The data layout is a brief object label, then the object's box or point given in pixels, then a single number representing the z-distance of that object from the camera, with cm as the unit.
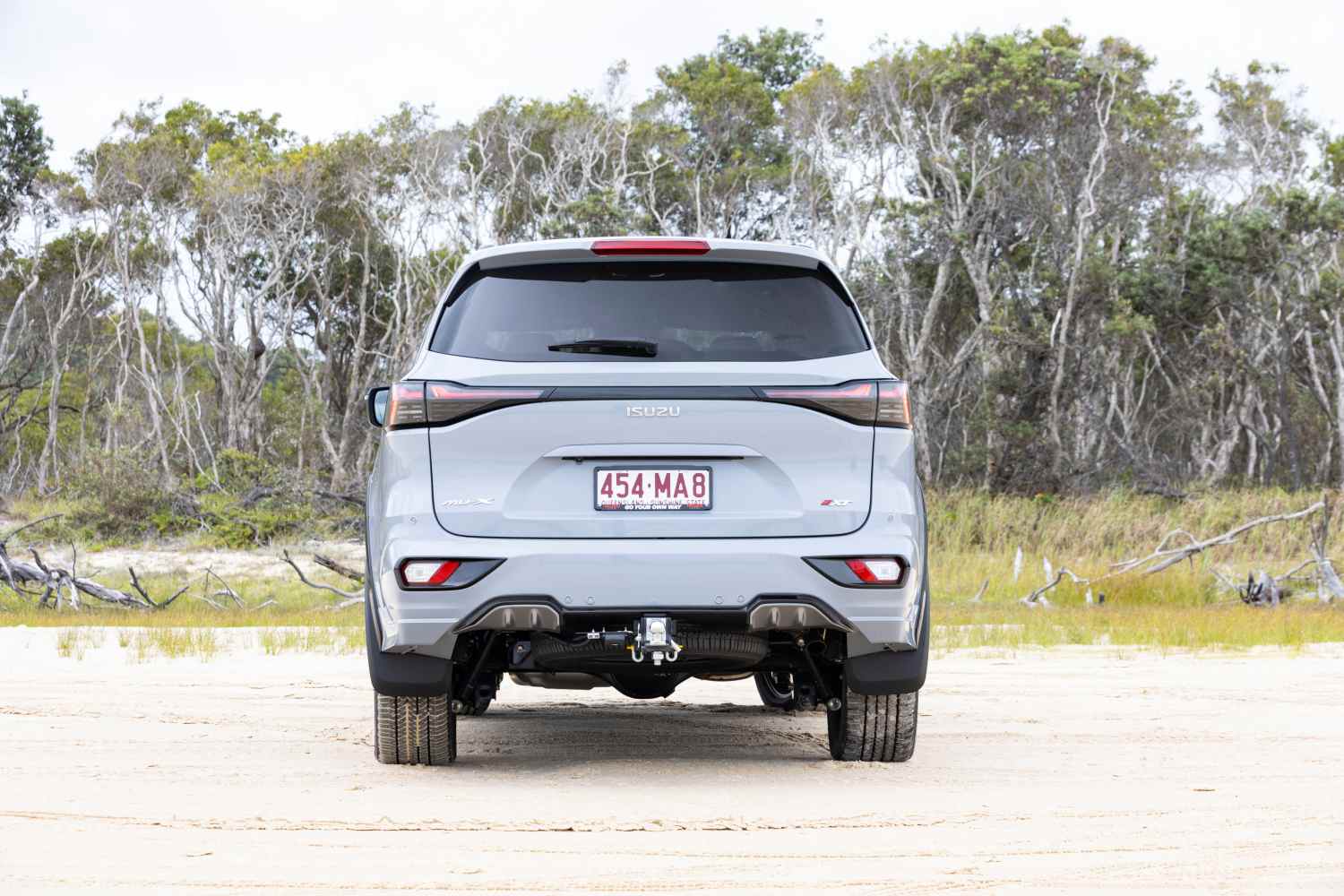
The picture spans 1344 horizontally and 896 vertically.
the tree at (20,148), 4019
